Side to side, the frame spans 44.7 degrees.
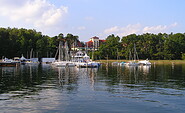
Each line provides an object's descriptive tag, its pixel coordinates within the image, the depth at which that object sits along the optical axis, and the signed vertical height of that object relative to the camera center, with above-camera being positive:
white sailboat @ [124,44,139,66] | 134.56 +2.90
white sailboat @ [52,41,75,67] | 91.52 -0.91
